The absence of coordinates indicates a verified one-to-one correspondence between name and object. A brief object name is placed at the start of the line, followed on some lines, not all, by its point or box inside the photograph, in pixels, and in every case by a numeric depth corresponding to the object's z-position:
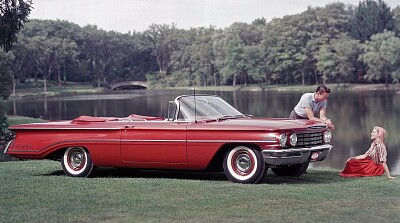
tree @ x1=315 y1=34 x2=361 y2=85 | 79.94
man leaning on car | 10.60
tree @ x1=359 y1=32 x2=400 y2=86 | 73.50
